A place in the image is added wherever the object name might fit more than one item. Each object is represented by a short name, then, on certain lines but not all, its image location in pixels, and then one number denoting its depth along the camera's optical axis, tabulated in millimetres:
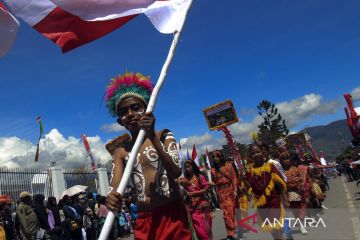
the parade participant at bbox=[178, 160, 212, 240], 8348
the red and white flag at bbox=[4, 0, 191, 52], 3637
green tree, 72250
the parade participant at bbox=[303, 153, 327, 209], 10594
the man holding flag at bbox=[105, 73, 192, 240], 3301
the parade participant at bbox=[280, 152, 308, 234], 8734
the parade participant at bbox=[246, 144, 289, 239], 6570
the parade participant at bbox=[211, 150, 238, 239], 9930
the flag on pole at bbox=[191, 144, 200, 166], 14961
